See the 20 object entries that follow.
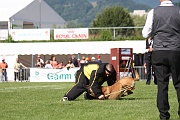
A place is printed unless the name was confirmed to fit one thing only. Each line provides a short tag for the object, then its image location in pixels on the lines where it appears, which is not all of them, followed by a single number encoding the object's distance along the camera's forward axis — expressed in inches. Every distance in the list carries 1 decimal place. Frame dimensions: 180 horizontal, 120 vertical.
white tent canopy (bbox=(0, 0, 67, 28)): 2064.5
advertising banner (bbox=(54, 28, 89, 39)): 1686.8
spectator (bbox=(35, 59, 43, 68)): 1457.2
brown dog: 554.6
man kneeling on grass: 540.4
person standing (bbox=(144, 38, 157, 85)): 941.4
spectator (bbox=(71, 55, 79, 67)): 1369.3
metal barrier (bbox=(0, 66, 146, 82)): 1355.8
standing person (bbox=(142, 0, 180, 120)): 362.0
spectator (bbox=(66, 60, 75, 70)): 1322.6
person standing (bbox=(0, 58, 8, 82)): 1401.6
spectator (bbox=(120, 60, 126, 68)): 1346.1
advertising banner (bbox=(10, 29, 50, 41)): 1732.3
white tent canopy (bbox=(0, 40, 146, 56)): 1620.3
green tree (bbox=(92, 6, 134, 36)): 4195.4
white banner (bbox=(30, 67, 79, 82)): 1305.4
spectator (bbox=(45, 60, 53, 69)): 1381.6
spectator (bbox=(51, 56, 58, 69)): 1393.3
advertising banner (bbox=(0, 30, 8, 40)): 1759.4
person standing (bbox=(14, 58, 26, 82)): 1385.3
